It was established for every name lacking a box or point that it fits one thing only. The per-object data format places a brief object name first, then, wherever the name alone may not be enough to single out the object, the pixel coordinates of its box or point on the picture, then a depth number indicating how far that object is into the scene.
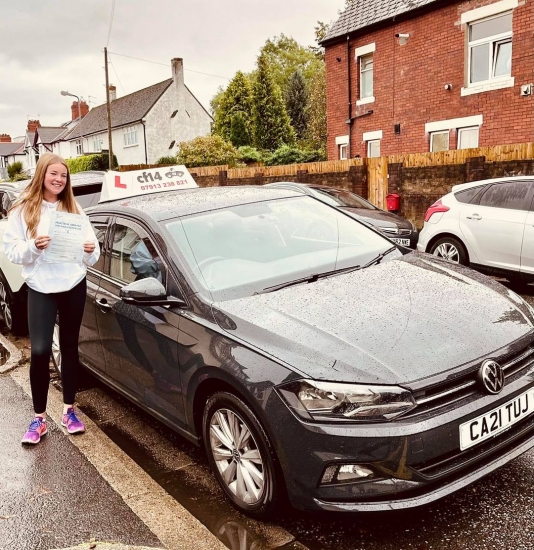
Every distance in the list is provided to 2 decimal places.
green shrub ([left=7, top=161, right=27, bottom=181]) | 72.93
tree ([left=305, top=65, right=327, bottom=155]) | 50.09
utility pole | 31.69
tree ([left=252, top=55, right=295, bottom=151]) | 47.12
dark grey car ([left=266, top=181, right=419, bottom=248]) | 9.82
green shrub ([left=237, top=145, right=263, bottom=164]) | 36.75
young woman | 3.76
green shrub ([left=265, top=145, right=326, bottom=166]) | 32.88
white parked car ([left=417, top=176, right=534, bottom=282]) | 7.56
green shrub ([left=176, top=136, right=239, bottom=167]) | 33.50
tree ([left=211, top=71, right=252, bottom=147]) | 46.75
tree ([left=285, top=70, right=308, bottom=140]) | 57.91
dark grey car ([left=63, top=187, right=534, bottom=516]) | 2.53
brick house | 15.32
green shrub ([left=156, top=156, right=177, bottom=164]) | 36.06
